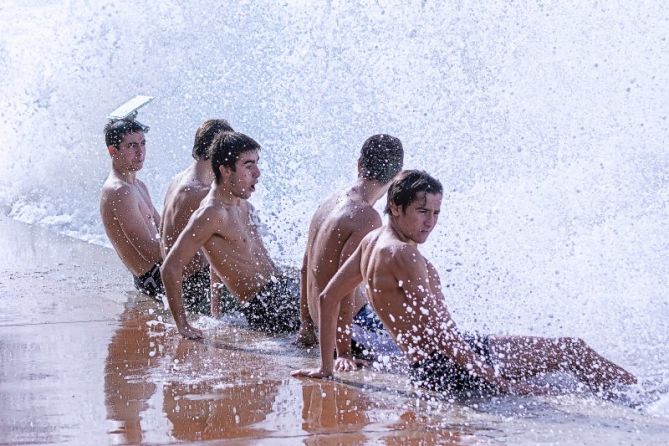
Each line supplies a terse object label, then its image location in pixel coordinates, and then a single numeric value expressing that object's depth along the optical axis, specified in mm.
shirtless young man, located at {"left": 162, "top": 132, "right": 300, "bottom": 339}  12664
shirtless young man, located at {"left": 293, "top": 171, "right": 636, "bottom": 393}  9422
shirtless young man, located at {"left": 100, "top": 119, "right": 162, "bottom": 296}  15680
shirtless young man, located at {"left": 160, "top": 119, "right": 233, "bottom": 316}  14633
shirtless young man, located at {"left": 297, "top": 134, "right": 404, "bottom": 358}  11234
